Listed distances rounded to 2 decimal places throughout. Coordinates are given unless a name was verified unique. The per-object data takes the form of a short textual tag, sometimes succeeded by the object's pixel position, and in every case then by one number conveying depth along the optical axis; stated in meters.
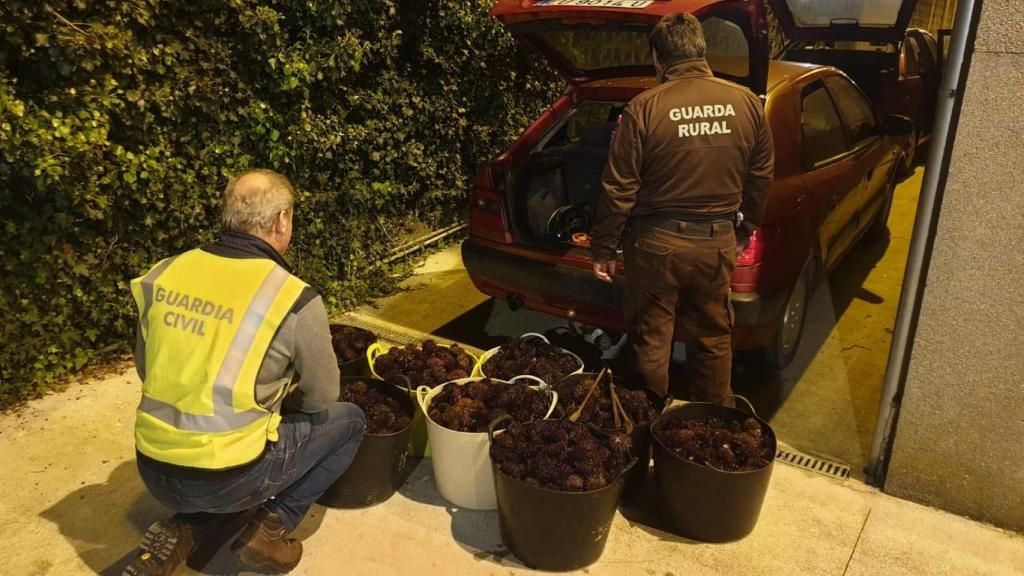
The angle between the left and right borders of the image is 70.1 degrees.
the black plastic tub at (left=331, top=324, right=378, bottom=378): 3.57
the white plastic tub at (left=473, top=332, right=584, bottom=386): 3.60
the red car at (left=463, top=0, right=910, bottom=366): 3.63
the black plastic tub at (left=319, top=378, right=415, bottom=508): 3.07
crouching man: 2.33
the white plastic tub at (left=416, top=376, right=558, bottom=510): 3.03
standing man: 3.10
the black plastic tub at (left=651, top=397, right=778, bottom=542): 2.81
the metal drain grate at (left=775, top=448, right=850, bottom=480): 3.46
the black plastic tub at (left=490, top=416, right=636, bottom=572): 2.66
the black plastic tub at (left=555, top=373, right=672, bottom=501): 3.11
